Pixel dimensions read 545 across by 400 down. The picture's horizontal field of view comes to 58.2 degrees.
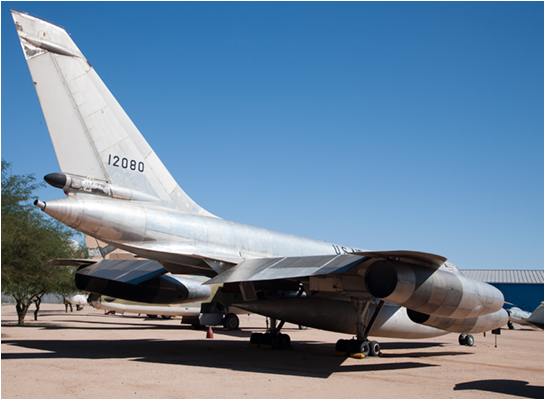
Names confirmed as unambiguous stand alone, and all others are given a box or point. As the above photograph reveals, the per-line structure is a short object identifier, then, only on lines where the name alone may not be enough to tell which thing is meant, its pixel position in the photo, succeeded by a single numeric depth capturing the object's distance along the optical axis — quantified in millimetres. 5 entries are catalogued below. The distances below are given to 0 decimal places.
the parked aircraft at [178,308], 16736
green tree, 13781
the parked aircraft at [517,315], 27619
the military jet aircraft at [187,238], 8602
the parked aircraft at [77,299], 32287
